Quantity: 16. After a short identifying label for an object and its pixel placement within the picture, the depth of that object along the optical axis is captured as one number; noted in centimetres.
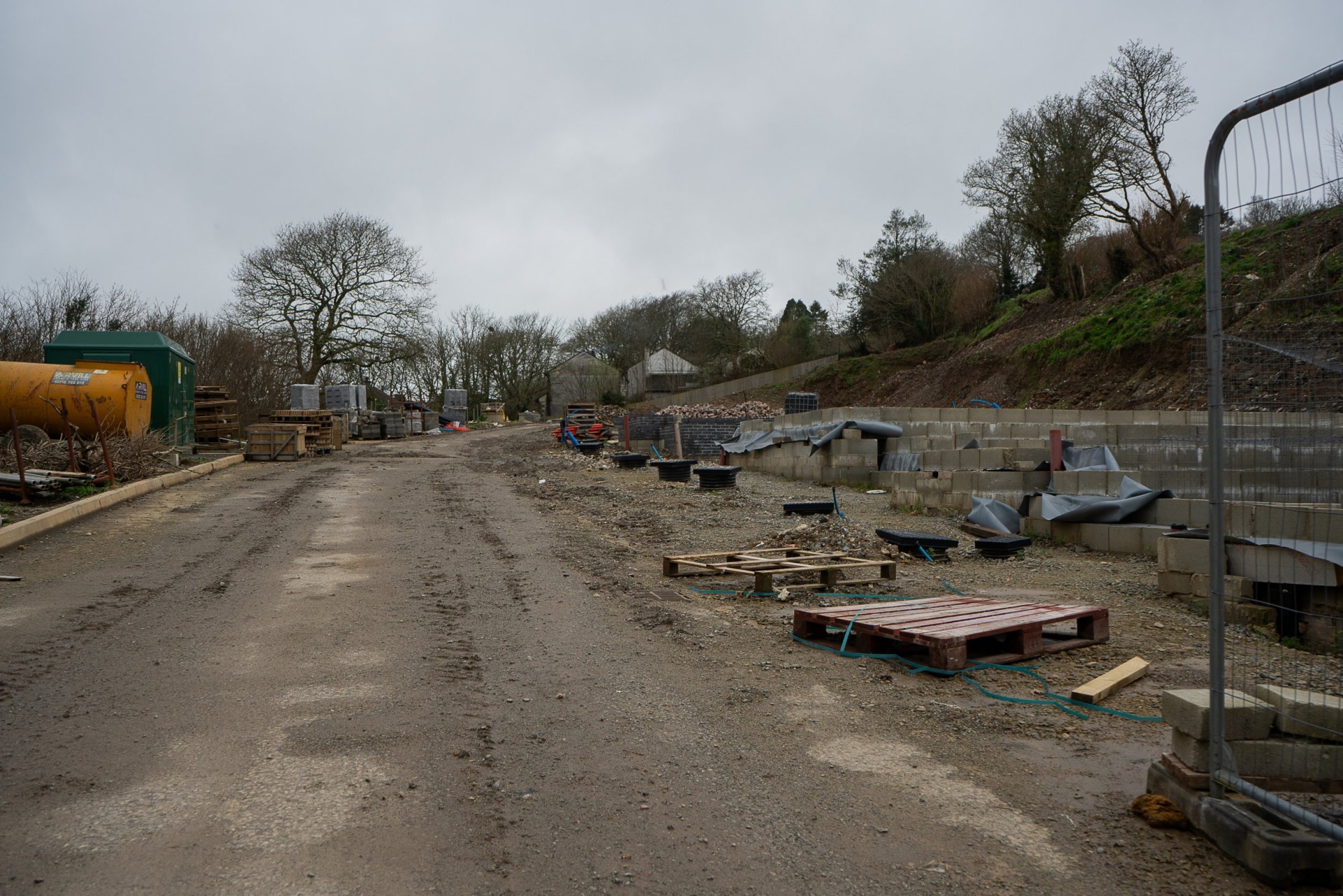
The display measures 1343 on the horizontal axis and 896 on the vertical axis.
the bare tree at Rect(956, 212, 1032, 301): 3622
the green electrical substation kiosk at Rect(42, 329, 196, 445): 1647
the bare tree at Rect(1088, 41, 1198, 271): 2470
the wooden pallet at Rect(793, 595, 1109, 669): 514
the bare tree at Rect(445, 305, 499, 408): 5562
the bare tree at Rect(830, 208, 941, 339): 4009
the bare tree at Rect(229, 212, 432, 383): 3509
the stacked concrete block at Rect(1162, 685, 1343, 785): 299
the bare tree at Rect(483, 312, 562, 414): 5688
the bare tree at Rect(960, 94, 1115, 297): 2670
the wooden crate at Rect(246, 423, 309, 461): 2036
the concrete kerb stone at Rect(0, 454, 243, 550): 904
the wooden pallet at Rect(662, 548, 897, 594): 764
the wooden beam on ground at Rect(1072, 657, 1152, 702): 459
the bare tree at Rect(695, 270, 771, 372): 5262
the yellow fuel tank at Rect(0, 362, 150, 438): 1440
